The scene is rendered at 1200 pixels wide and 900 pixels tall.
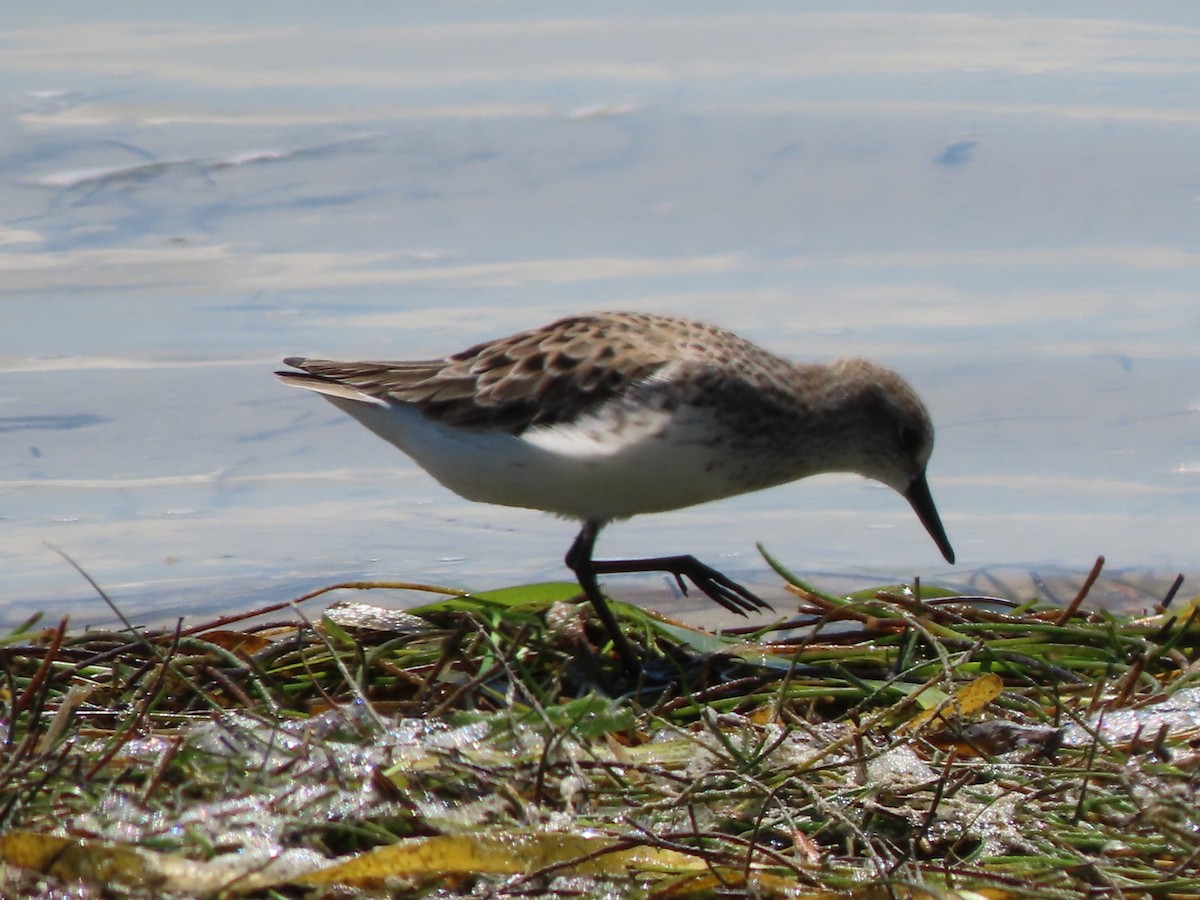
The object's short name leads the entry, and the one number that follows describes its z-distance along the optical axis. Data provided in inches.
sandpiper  354.6
